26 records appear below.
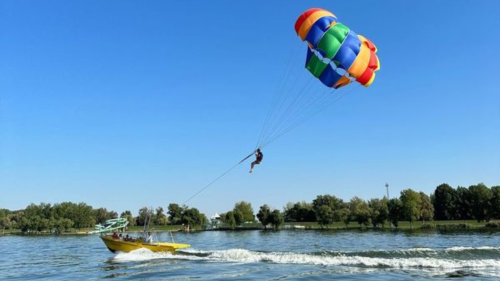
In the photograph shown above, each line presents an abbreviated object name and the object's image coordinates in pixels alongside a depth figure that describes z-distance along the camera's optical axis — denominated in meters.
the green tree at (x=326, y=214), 102.25
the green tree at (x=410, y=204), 92.25
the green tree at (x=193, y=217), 128.38
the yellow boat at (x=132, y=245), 33.00
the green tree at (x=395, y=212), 93.44
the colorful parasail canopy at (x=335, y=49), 20.97
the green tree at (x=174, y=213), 134.15
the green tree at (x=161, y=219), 137.62
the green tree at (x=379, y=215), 93.50
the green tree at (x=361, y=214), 95.44
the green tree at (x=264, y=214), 112.00
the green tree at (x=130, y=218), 130.07
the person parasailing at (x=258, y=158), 23.44
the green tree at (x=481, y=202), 98.94
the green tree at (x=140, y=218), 140.62
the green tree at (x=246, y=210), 135.75
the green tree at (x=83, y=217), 121.88
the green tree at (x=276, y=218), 110.00
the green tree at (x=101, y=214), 153.88
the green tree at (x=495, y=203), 94.94
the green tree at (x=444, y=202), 123.25
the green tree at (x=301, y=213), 131.25
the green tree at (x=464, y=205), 116.81
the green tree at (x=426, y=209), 100.31
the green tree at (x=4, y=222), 129.75
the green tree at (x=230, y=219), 122.81
